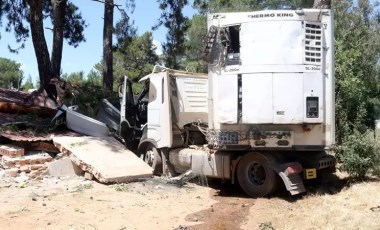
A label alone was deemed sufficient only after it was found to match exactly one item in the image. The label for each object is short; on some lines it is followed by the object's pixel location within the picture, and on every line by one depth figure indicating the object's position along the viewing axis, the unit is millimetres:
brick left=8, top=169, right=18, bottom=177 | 9628
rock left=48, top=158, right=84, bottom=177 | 9906
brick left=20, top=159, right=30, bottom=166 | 9909
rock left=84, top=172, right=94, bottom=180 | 9578
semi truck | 7816
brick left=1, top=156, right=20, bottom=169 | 9789
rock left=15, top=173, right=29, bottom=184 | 9430
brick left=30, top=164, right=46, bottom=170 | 10000
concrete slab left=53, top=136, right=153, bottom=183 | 9422
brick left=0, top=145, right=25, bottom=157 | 10055
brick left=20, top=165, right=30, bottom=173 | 9852
